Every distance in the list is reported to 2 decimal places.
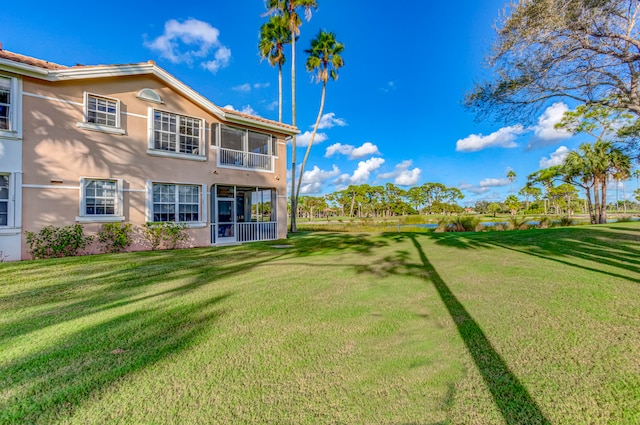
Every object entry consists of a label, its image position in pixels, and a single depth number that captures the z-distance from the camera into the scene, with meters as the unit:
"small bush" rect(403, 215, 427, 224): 32.22
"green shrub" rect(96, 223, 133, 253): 9.53
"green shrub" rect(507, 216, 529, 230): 20.78
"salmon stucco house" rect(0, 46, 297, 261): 8.30
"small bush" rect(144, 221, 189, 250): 10.52
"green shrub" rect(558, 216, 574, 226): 21.67
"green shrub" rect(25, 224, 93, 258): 8.45
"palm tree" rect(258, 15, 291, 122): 20.08
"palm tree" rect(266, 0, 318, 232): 18.73
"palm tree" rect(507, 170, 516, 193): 65.29
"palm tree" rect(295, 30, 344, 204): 20.25
